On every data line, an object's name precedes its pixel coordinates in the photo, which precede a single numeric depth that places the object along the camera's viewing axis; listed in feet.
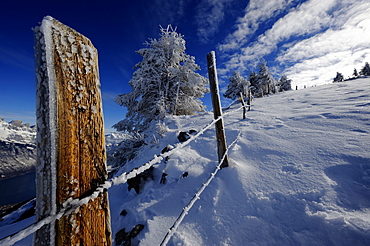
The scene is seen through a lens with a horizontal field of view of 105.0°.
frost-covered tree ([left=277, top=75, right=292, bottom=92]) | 119.45
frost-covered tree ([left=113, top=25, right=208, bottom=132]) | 31.04
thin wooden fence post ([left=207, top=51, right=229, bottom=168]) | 9.68
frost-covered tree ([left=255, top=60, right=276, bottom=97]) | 91.22
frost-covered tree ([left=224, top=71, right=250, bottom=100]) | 89.86
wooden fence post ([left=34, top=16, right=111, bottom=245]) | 2.52
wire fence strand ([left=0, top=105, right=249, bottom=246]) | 2.11
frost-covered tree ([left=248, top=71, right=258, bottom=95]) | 101.00
